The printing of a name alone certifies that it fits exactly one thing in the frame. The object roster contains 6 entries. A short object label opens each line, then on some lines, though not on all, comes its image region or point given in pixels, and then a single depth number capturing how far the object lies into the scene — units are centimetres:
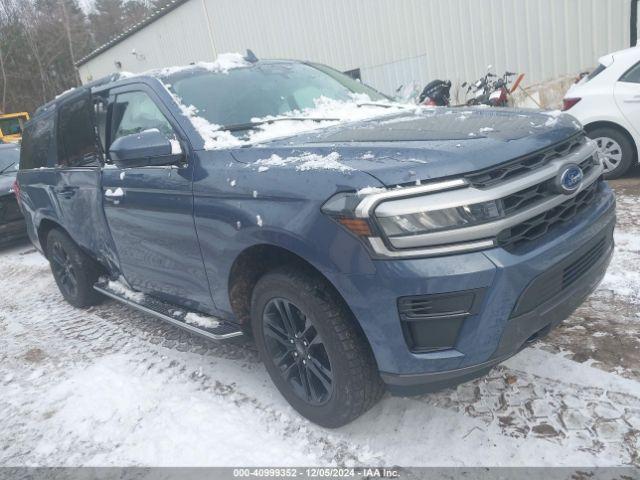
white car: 560
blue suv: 194
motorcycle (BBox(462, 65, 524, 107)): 755
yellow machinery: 2142
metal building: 916
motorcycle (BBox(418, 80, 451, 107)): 832
